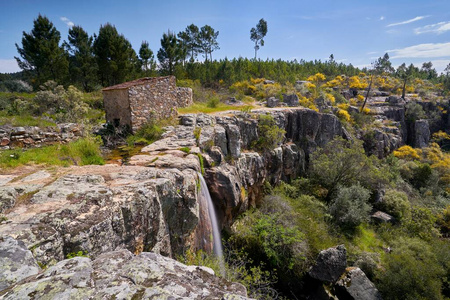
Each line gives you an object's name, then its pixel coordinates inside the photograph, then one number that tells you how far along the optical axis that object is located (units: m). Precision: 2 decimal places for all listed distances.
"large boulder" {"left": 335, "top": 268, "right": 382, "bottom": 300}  9.65
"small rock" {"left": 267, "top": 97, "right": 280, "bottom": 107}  24.45
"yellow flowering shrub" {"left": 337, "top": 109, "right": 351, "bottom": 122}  29.91
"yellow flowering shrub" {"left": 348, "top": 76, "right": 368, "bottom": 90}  49.84
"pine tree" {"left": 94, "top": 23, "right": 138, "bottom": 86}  23.97
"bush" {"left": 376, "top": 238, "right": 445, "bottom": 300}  9.26
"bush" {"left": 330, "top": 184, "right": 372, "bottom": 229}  13.98
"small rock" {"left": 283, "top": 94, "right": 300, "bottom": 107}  26.20
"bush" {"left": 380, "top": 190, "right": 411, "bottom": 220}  16.45
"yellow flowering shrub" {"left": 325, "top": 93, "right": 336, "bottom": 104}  35.13
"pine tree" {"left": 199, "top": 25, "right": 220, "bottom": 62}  45.38
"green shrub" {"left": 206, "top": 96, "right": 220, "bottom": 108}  19.41
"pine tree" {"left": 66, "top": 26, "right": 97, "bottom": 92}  25.22
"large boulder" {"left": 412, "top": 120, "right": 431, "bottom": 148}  40.09
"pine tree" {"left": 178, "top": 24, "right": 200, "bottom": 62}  43.72
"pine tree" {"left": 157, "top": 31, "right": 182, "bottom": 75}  32.28
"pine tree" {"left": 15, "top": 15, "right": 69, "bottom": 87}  21.56
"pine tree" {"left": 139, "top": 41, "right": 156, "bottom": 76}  31.27
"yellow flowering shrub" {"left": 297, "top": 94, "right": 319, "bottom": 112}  27.20
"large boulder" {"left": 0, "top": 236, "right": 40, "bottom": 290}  2.03
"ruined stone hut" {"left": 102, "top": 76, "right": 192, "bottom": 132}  9.51
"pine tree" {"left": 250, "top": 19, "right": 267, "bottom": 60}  59.06
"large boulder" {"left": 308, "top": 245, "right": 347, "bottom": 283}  10.02
